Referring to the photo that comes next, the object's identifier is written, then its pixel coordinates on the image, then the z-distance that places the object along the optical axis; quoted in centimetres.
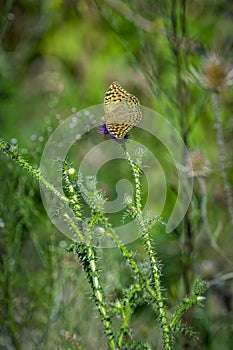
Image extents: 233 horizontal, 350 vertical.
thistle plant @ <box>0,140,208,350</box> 171
